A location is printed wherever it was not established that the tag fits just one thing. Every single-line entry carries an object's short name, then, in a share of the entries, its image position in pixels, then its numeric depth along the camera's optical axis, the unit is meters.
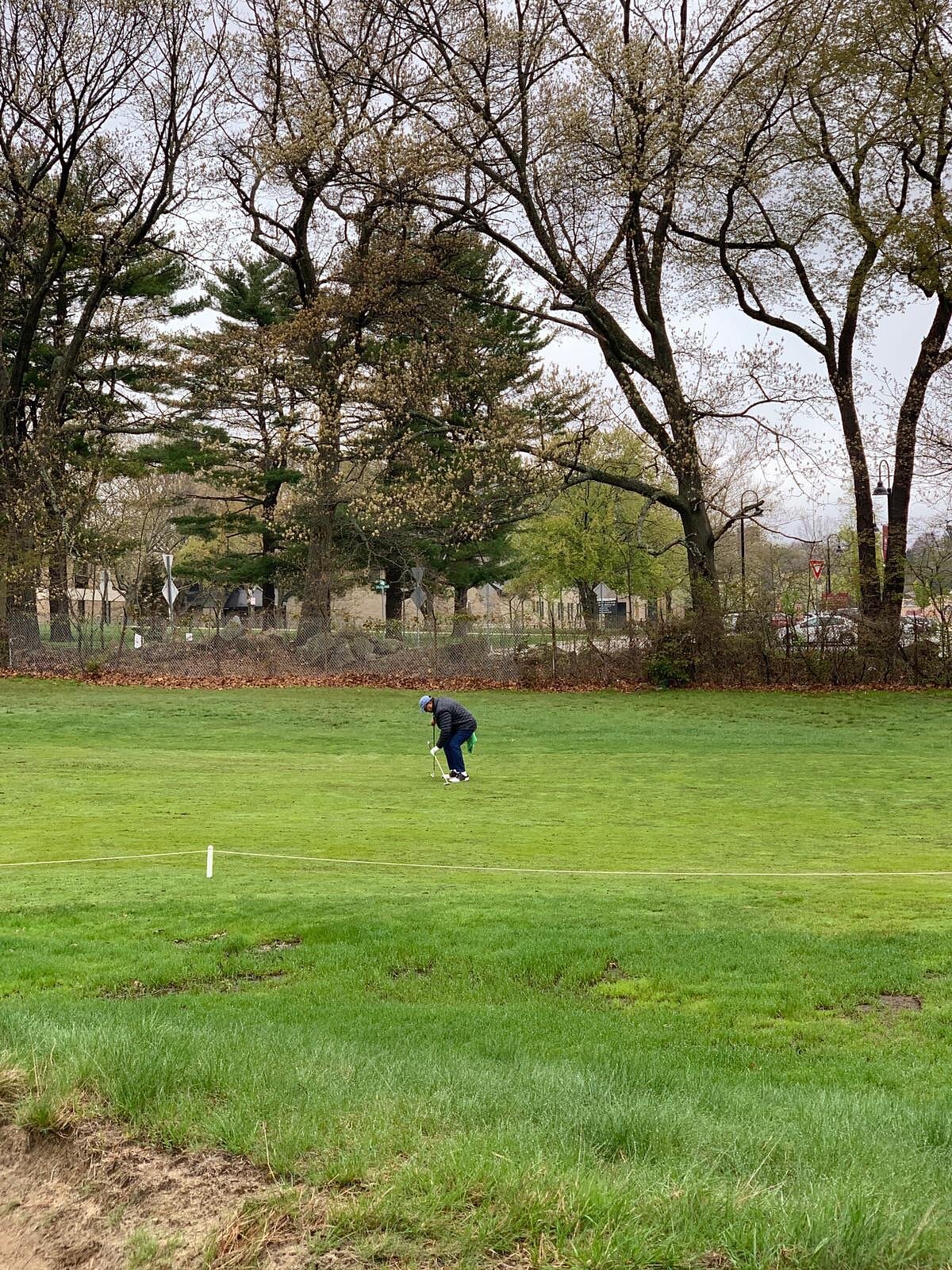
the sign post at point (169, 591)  40.50
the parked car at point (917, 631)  36.09
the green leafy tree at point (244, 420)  45.06
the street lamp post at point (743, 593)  36.53
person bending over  19.25
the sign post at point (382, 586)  50.48
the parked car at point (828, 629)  36.38
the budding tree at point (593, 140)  35.97
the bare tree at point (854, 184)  35.00
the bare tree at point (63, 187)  40.19
